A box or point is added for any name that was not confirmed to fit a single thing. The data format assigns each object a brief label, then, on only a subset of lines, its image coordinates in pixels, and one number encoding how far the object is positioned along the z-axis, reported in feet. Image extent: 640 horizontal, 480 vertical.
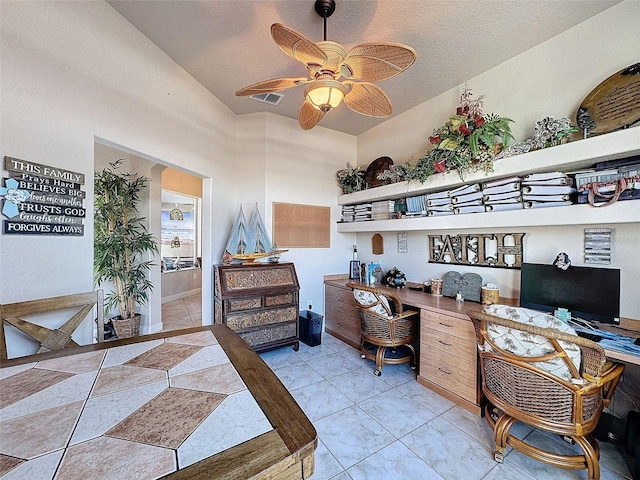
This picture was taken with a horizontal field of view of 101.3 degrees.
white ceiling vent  10.17
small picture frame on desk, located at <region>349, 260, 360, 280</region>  13.04
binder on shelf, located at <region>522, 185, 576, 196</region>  6.15
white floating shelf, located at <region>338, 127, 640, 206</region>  5.25
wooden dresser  9.47
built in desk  7.02
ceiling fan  4.72
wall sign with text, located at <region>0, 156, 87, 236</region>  4.71
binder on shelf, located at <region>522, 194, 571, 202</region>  6.18
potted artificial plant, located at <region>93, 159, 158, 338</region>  10.41
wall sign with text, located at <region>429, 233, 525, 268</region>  8.05
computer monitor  5.90
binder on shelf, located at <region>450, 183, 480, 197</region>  7.80
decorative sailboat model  10.69
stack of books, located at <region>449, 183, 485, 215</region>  7.73
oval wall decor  5.51
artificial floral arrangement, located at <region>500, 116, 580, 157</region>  6.25
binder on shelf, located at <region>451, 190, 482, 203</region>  7.72
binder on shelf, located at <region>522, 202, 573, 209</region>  6.23
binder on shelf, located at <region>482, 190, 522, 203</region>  6.91
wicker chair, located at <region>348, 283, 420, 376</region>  8.52
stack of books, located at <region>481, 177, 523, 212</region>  6.92
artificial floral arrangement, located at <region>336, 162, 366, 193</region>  12.73
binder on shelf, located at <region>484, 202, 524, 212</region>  6.92
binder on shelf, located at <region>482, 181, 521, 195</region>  6.92
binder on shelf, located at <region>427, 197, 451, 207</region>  8.54
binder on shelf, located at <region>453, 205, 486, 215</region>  7.67
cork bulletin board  12.01
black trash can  11.32
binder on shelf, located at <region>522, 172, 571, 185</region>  6.22
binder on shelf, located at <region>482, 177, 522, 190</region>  6.91
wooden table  1.93
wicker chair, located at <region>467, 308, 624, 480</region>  4.53
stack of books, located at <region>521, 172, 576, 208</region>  6.20
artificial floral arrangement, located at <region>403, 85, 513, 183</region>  7.15
